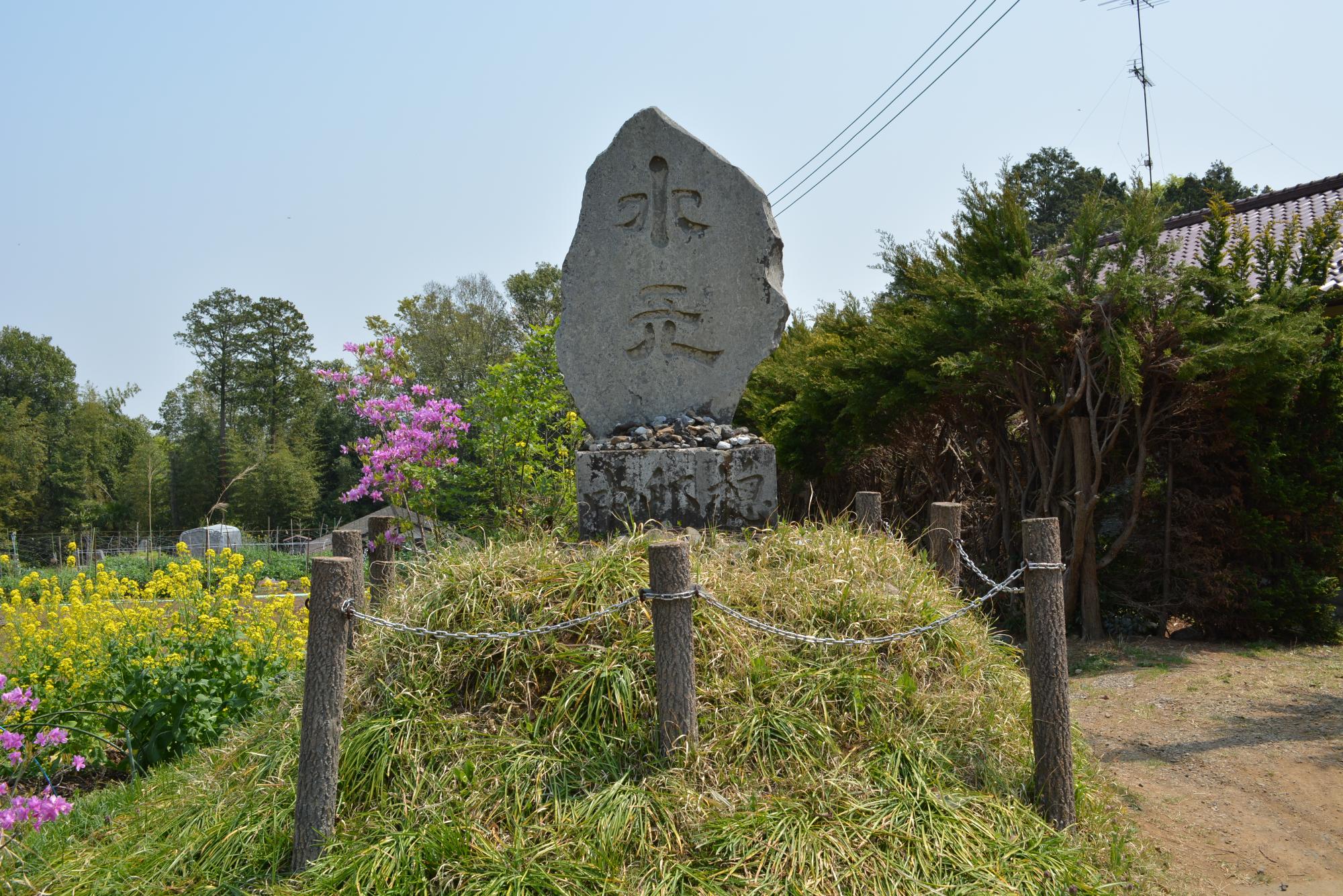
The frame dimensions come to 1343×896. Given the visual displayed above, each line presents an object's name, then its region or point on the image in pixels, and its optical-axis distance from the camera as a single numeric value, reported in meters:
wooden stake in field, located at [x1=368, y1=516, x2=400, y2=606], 5.28
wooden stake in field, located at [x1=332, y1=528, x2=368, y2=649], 4.56
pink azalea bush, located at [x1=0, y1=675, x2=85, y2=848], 3.75
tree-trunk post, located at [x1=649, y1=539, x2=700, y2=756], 3.54
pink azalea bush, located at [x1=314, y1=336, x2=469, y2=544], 7.60
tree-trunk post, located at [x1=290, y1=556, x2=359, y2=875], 3.45
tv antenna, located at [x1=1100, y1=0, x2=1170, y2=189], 16.41
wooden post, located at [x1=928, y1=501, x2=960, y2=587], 5.41
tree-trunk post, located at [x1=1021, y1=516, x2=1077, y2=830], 3.88
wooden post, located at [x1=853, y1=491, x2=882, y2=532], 5.82
